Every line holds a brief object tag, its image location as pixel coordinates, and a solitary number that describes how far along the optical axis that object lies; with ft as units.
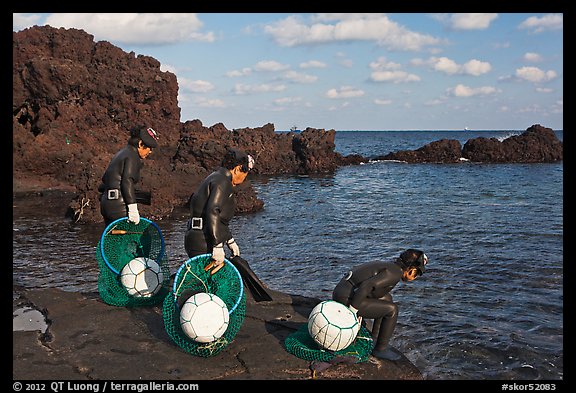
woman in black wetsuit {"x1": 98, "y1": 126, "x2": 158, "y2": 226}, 28.94
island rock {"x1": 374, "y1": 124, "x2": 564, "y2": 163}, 192.03
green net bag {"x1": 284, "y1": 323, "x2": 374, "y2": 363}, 22.56
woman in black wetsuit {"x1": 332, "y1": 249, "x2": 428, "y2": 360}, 23.44
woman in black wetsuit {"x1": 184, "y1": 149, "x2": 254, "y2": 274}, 24.99
